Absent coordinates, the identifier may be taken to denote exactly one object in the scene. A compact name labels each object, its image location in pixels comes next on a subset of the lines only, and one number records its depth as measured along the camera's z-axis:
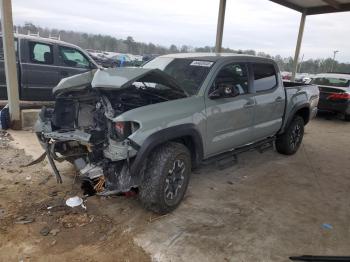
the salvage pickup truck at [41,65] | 7.86
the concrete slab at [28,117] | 7.13
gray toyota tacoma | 3.68
